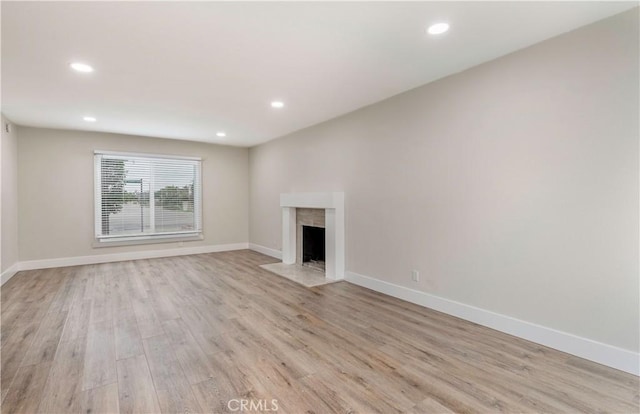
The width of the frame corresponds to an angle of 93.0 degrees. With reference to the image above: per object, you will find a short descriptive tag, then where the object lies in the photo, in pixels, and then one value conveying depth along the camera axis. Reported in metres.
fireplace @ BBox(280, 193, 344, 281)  4.76
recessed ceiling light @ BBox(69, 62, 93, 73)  2.97
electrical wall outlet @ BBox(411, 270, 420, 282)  3.69
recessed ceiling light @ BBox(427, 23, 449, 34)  2.36
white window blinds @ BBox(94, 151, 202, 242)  6.16
